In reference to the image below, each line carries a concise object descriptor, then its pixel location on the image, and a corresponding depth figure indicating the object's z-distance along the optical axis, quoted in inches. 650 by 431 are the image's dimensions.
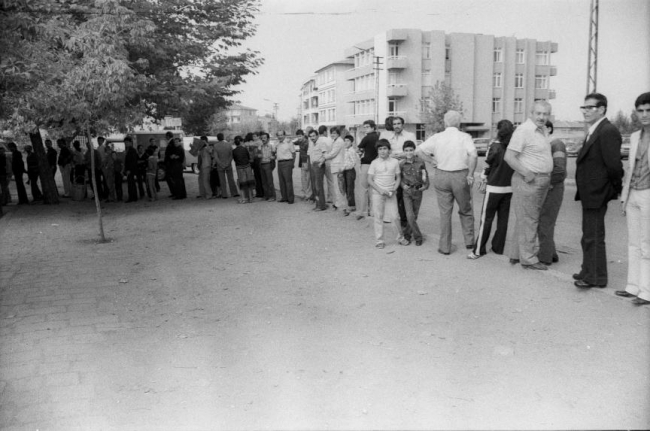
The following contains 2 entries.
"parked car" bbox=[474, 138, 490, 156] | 1687.4
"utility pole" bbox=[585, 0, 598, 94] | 654.9
